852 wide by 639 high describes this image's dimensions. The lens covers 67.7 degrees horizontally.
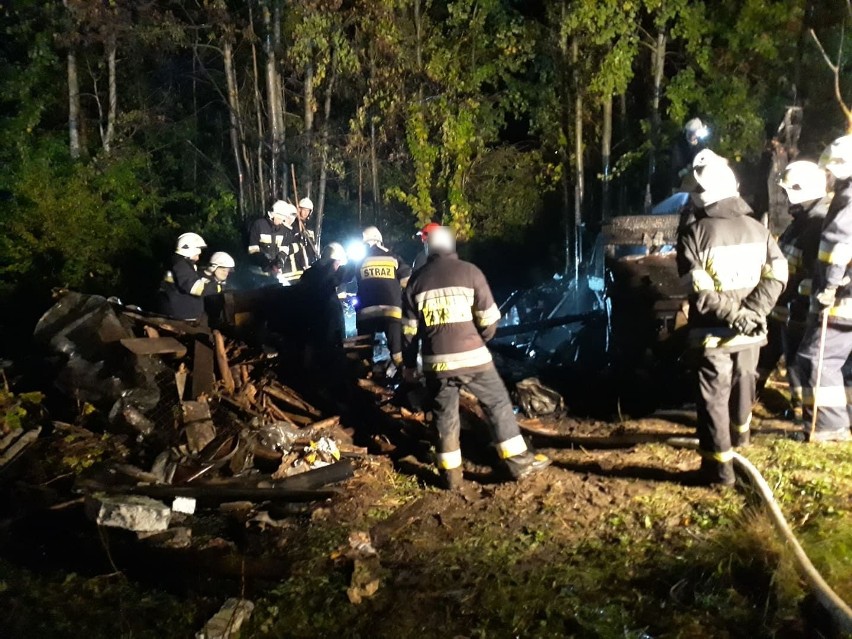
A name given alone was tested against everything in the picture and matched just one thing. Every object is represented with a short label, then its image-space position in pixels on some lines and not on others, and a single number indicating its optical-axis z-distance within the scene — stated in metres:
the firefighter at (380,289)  7.43
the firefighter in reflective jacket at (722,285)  4.03
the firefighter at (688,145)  8.30
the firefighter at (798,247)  4.87
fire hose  2.71
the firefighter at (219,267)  7.79
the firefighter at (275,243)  9.21
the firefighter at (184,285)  7.27
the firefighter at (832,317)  4.43
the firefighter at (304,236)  9.73
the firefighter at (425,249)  5.03
